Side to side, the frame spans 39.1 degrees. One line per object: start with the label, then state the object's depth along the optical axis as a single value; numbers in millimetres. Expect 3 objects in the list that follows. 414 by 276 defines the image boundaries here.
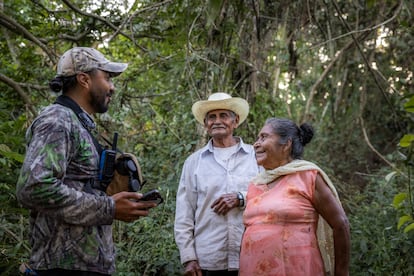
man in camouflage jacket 2160
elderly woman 3004
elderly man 3453
